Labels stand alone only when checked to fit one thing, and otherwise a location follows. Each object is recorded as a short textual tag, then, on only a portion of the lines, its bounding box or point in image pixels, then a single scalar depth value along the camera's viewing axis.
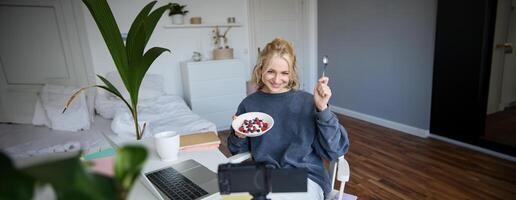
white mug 1.10
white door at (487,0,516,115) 2.68
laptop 0.86
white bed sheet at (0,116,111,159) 1.94
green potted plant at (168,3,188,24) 3.52
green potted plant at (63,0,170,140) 1.14
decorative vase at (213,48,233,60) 3.75
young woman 1.17
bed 2.02
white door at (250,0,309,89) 4.22
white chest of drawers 3.51
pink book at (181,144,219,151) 1.22
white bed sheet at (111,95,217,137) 2.17
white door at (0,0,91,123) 2.53
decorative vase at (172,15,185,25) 3.58
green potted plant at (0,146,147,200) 0.23
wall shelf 3.60
